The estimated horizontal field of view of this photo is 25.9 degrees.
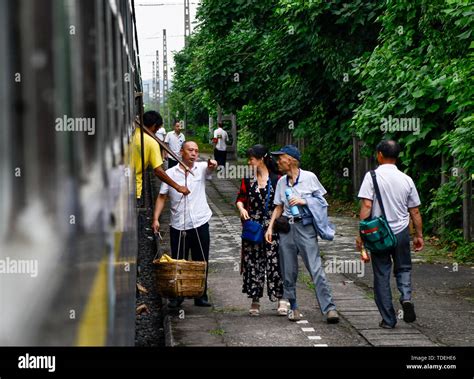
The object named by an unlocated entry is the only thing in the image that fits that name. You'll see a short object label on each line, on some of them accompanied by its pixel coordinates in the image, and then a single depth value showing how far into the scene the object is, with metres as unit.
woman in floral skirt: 9.12
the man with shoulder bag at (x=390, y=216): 8.23
